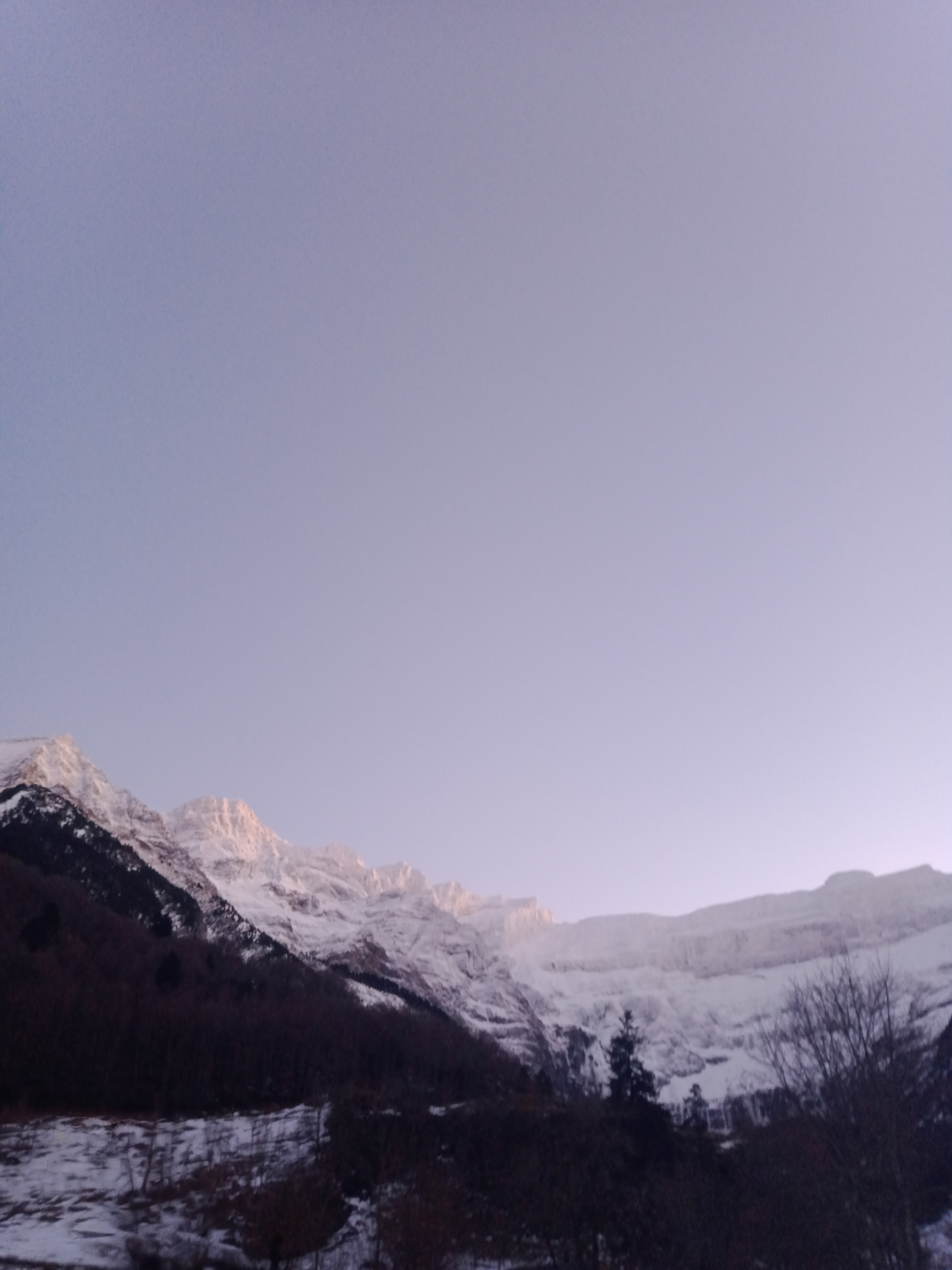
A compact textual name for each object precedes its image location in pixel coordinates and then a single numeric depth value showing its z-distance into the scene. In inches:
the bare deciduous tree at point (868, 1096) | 1151.6
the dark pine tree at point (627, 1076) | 3144.7
